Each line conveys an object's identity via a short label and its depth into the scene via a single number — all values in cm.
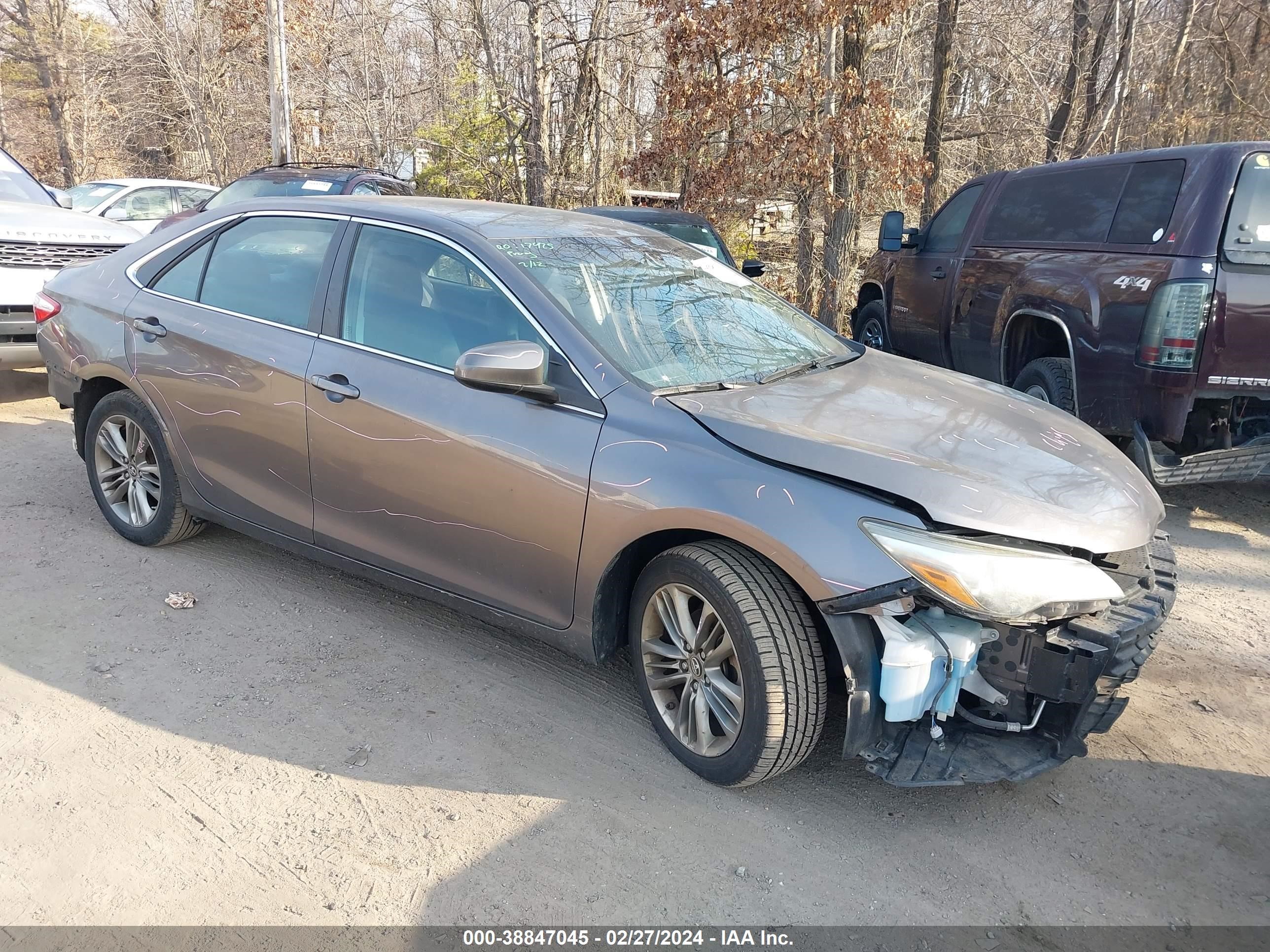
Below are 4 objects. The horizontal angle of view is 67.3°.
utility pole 1842
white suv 702
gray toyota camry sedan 269
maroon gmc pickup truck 495
